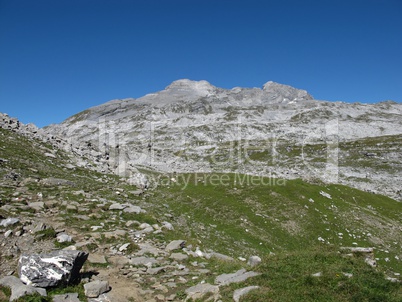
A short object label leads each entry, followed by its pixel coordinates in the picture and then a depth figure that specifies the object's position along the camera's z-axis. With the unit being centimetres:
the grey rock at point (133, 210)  2509
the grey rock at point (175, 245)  1878
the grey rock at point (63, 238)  1730
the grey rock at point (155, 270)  1545
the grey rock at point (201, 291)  1237
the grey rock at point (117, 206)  2510
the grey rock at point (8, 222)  1751
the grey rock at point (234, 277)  1322
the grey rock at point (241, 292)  1132
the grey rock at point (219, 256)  1912
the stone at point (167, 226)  2298
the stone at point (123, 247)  1781
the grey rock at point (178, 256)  1748
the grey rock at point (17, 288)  1095
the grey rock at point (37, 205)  2146
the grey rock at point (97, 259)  1575
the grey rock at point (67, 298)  1155
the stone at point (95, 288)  1236
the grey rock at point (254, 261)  1544
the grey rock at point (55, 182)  2878
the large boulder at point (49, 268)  1195
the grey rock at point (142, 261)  1633
